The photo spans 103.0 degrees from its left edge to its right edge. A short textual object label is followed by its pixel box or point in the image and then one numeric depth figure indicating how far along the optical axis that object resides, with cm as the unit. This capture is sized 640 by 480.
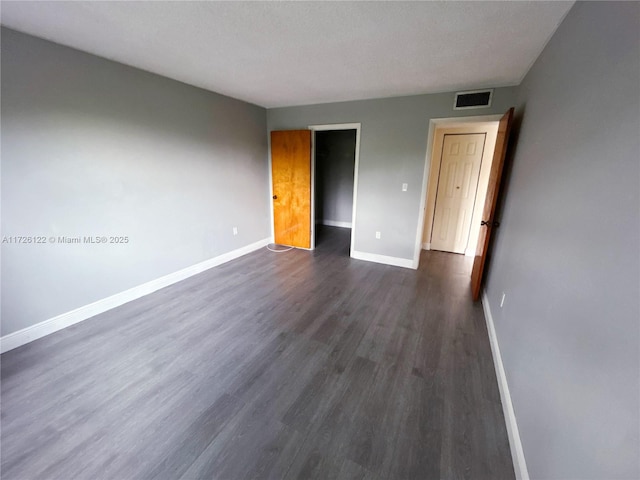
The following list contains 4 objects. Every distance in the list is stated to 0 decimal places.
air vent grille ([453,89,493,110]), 302
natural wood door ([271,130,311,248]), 425
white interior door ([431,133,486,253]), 412
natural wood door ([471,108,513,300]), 248
